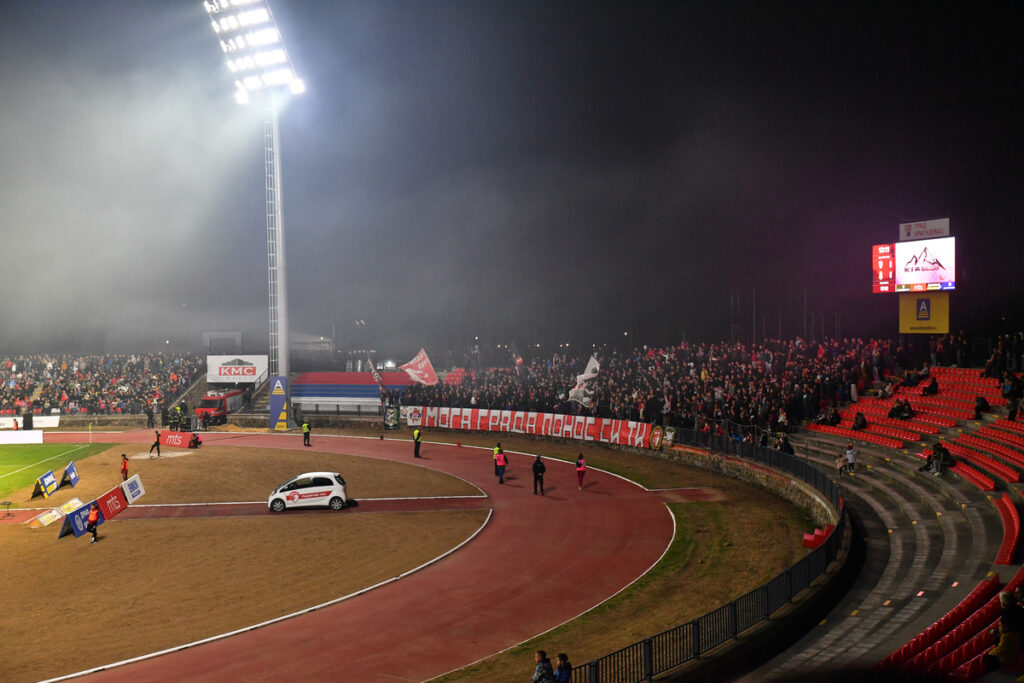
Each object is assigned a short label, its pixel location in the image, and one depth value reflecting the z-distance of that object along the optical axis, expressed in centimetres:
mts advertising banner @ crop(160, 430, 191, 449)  4819
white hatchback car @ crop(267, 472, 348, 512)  2875
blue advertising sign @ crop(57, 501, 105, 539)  2506
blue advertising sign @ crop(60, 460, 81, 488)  3344
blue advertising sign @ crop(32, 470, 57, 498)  3175
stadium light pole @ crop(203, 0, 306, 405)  4675
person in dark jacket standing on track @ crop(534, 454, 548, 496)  3091
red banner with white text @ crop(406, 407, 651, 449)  4153
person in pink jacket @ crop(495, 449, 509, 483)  3325
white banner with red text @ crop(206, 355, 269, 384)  6731
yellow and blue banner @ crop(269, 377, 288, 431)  5453
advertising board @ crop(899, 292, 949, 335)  3672
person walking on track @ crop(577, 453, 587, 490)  3105
